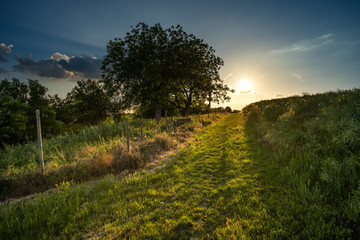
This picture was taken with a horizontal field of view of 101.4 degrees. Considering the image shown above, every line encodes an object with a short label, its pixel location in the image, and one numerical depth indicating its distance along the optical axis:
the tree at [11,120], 21.57
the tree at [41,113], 30.22
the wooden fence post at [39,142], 6.36
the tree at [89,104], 35.44
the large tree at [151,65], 20.41
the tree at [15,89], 31.48
